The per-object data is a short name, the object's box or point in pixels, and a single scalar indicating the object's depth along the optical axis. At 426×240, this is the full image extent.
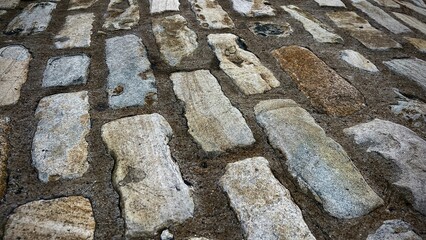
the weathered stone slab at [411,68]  1.65
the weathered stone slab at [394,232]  0.95
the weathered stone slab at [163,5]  2.16
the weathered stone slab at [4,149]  1.08
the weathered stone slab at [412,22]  2.21
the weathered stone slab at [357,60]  1.71
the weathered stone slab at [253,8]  2.16
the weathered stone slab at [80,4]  2.21
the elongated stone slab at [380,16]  2.14
